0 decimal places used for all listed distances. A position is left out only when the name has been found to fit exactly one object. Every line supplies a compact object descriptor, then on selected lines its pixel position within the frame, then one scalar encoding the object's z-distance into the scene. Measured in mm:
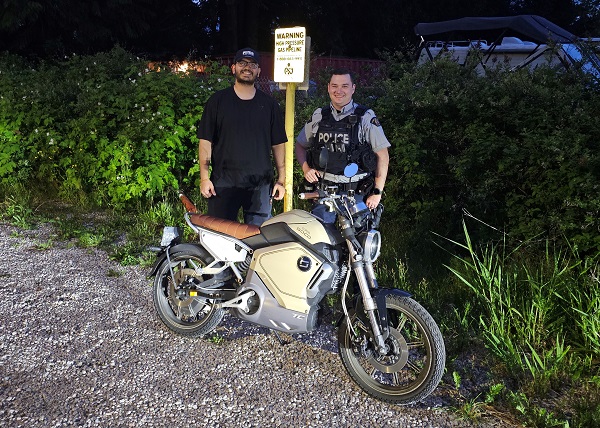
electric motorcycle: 3160
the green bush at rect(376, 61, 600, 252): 4145
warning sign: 5043
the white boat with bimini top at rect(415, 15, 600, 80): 15164
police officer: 3875
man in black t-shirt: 4352
